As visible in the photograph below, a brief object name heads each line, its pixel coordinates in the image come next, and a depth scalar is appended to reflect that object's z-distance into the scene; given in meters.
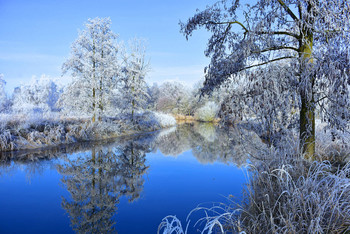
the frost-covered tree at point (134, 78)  14.61
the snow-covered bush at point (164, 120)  19.90
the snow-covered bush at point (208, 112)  29.31
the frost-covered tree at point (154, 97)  41.19
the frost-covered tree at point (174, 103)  38.69
